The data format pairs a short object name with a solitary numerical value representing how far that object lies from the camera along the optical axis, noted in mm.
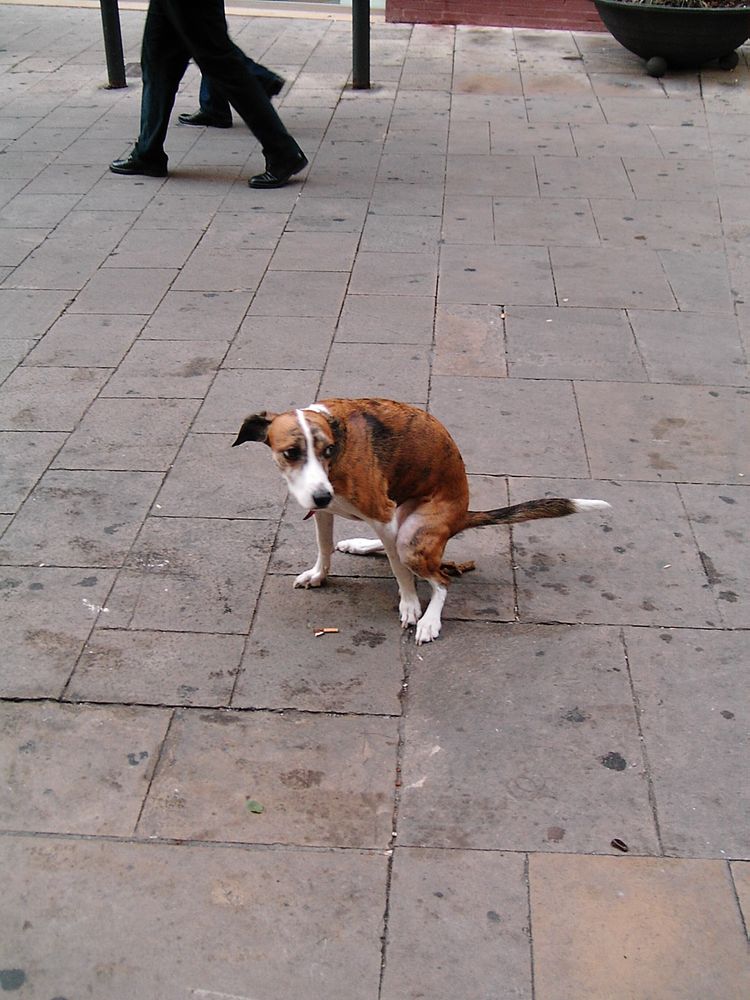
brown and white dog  3502
